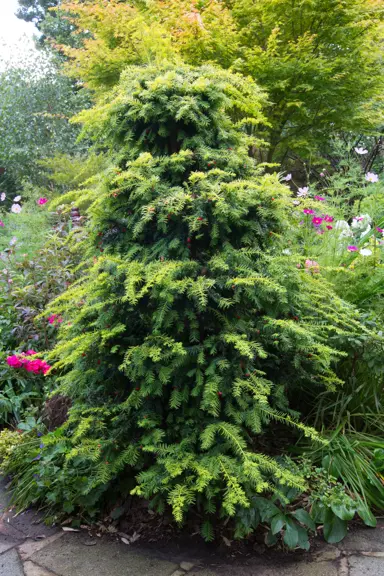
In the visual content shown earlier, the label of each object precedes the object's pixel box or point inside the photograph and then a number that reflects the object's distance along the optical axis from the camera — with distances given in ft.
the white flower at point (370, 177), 12.38
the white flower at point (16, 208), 17.54
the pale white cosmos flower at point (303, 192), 11.92
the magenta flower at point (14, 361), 9.11
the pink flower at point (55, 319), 10.14
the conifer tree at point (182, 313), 6.17
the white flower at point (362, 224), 11.24
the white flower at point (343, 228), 10.83
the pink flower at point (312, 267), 8.20
